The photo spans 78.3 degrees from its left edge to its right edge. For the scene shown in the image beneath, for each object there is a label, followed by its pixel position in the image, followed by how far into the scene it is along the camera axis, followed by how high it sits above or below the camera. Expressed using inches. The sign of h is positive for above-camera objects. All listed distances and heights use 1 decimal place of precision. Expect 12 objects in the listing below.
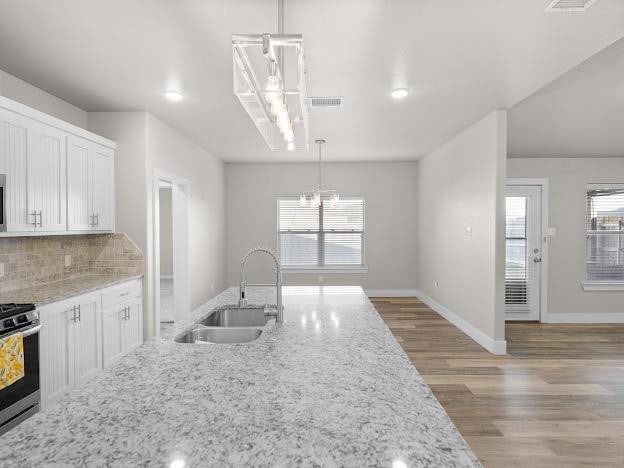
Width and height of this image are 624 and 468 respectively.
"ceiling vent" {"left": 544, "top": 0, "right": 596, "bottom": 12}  80.7 +48.1
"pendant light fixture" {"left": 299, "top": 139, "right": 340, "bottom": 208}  202.7 +25.9
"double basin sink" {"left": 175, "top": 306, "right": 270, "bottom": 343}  79.0 -21.2
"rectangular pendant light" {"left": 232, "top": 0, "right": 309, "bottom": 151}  52.1 +22.0
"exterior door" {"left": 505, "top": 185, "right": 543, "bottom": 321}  224.7 -12.4
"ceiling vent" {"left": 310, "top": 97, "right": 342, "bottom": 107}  145.2 +50.1
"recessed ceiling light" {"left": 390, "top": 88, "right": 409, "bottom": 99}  135.9 +49.9
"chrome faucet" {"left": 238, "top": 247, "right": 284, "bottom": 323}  78.7 -14.3
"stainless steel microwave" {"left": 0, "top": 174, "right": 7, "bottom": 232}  101.3 +8.1
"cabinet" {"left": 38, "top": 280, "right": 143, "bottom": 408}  104.7 -32.5
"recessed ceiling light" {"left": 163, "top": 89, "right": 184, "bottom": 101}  136.8 +49.8
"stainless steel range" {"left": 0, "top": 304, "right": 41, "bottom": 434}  85.2 -34.2
